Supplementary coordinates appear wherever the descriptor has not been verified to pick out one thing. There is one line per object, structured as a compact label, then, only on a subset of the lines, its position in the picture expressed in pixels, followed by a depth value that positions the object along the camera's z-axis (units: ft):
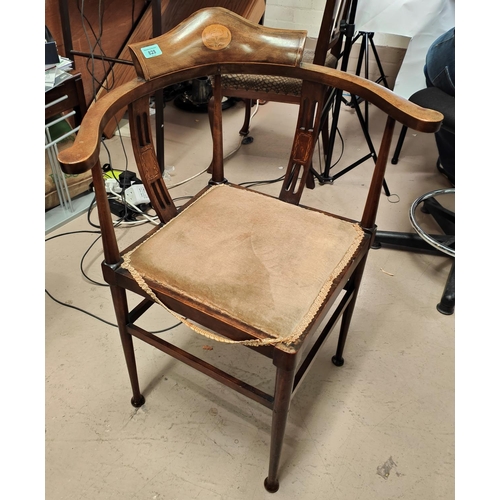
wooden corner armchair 2.48
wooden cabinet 6.39
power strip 5.74
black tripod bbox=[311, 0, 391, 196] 5.48
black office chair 4.41
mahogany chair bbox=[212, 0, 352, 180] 5.51
